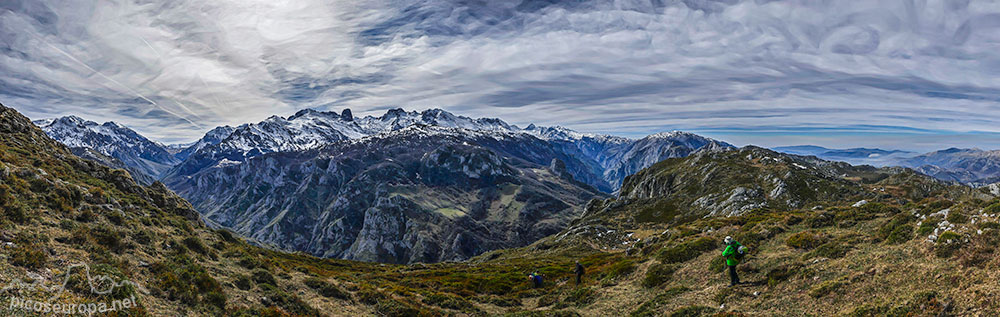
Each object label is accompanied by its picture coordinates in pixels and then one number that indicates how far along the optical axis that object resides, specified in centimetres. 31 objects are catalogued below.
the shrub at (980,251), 1606
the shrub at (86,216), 2509
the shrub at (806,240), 2764
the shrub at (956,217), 2091
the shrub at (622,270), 3681
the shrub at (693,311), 2214
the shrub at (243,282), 2562
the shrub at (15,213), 2052
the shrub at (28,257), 1616
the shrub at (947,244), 1792
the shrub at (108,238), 2238
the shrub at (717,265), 2808
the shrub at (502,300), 3647
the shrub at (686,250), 3353
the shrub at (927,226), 2154
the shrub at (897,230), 2280
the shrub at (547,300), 3534
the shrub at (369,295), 3039
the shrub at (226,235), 4444
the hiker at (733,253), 2370
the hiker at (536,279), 4234
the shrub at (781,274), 2312
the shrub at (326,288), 3011
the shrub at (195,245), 3073
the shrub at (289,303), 2444
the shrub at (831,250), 2384
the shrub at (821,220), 3388
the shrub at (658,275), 3092
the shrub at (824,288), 1945
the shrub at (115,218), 2695
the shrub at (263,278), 2822
